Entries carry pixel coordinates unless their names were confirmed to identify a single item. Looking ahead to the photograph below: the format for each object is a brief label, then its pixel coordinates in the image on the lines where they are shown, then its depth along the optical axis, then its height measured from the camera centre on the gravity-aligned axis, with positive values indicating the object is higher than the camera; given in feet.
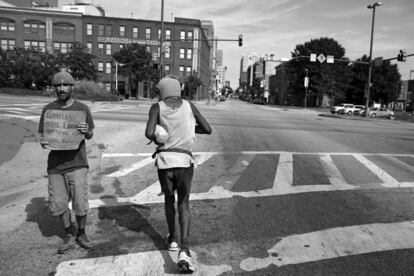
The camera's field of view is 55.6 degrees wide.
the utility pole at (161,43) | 100.23 +12.55
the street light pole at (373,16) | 114.11 +24.88
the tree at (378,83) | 262.47 +12.87
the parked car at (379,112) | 163.90 -4.35
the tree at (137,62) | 192.34 +14.46
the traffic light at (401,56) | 105.50 +12.52
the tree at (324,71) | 246.68 +18.04
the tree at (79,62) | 169.07 +11.62
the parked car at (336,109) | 170.73 -3.83
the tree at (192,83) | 232.49 +6.66
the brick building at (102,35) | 228.43 +33.28
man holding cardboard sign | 13.46 -2.19
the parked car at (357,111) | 171.94 -4.34
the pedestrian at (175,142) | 12.55 -1.57
